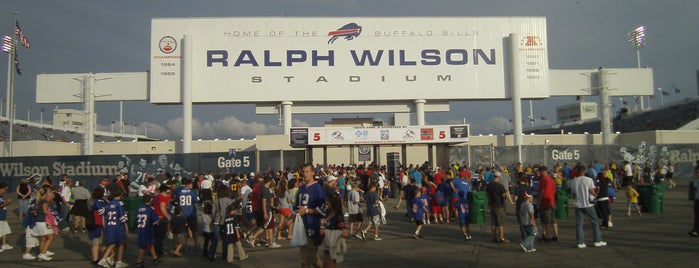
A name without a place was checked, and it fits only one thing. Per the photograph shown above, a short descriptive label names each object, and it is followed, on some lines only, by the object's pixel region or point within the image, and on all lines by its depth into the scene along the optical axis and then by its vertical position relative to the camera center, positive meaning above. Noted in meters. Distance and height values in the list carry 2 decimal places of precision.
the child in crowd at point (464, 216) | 10.95 -1.34
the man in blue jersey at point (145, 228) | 9.05 -1.20
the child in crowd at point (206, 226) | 9.69 -1.27
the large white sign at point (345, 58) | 34.28 +7.38
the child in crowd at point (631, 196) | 13.73 -1.21
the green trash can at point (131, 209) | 14.06 -1.29
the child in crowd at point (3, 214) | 10.35 -1.00
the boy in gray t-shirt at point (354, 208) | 11.76 -1.17
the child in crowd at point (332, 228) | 6.53 -0.93
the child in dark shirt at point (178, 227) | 10.19 -1.34
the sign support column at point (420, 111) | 35.44 +3.47
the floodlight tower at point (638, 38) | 43.16 +10.41
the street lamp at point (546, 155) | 27.62 +0.03
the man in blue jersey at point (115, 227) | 8.77 -1.14
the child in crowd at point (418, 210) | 11.45 -1.25
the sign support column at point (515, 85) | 35.38 +5.22
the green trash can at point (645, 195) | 14.55 -1.26
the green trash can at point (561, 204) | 14.06 -1.43
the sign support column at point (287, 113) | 35.03 +3.50
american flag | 30.22 +8.29
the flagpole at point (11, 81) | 29.48 +5.37
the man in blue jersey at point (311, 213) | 6.54 -0.71
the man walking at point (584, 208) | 9.45 -1.05
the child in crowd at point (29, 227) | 9.90 -1.24
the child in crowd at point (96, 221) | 9.27 -1.08
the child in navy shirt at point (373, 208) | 11.64 -1.19
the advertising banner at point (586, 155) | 27.45 +0.01
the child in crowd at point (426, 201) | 12.01 -1.09
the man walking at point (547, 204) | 10.29 -1.04
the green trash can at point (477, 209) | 13.71 -1.49
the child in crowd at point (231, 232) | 9.18 -1.33
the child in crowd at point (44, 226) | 9.86 -1.21
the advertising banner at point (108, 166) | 25.16 -0.07
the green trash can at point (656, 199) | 14.40 -1.38
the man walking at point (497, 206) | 10.30 -1.05
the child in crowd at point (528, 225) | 9.30 -1.34
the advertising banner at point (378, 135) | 27.39 +1.39
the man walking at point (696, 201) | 10.09 -1.04
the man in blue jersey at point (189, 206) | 10.80 -0.95
